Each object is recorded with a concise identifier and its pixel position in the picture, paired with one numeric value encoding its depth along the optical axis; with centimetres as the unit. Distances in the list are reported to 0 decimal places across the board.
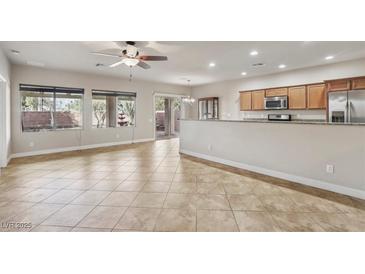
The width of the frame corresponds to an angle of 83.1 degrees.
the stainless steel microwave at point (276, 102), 662
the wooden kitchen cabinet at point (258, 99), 730
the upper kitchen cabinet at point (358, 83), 499
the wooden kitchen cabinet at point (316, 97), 579
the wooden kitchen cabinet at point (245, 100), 771
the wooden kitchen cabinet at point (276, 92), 668
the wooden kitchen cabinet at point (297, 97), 620
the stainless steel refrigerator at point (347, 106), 491
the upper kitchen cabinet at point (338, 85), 517
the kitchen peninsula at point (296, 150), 302
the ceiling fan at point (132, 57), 383
